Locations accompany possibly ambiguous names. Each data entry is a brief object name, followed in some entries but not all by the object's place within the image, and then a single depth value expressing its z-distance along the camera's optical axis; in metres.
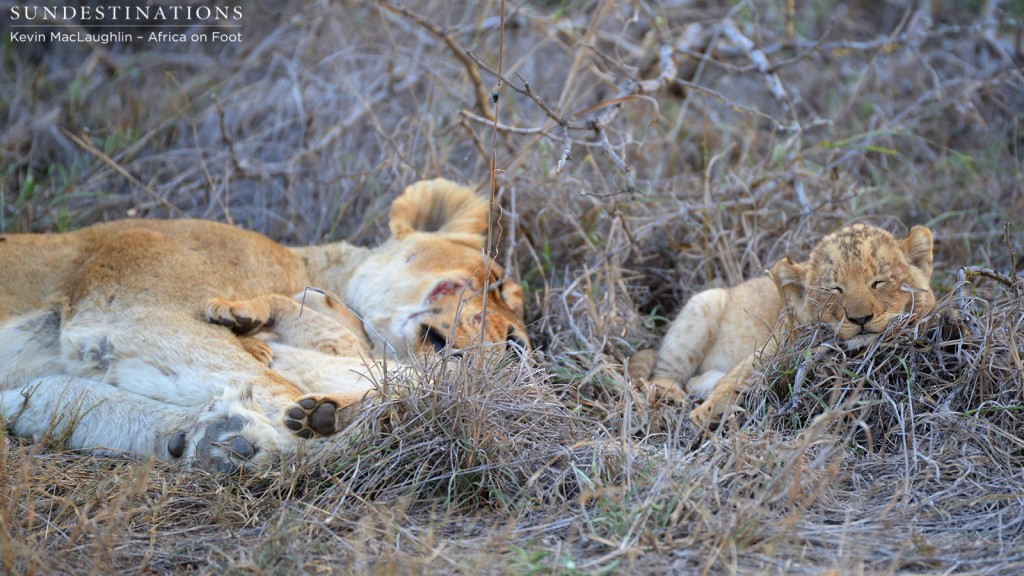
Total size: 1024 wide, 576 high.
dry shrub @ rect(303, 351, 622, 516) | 5.50
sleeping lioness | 6.18
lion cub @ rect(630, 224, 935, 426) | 6.43
